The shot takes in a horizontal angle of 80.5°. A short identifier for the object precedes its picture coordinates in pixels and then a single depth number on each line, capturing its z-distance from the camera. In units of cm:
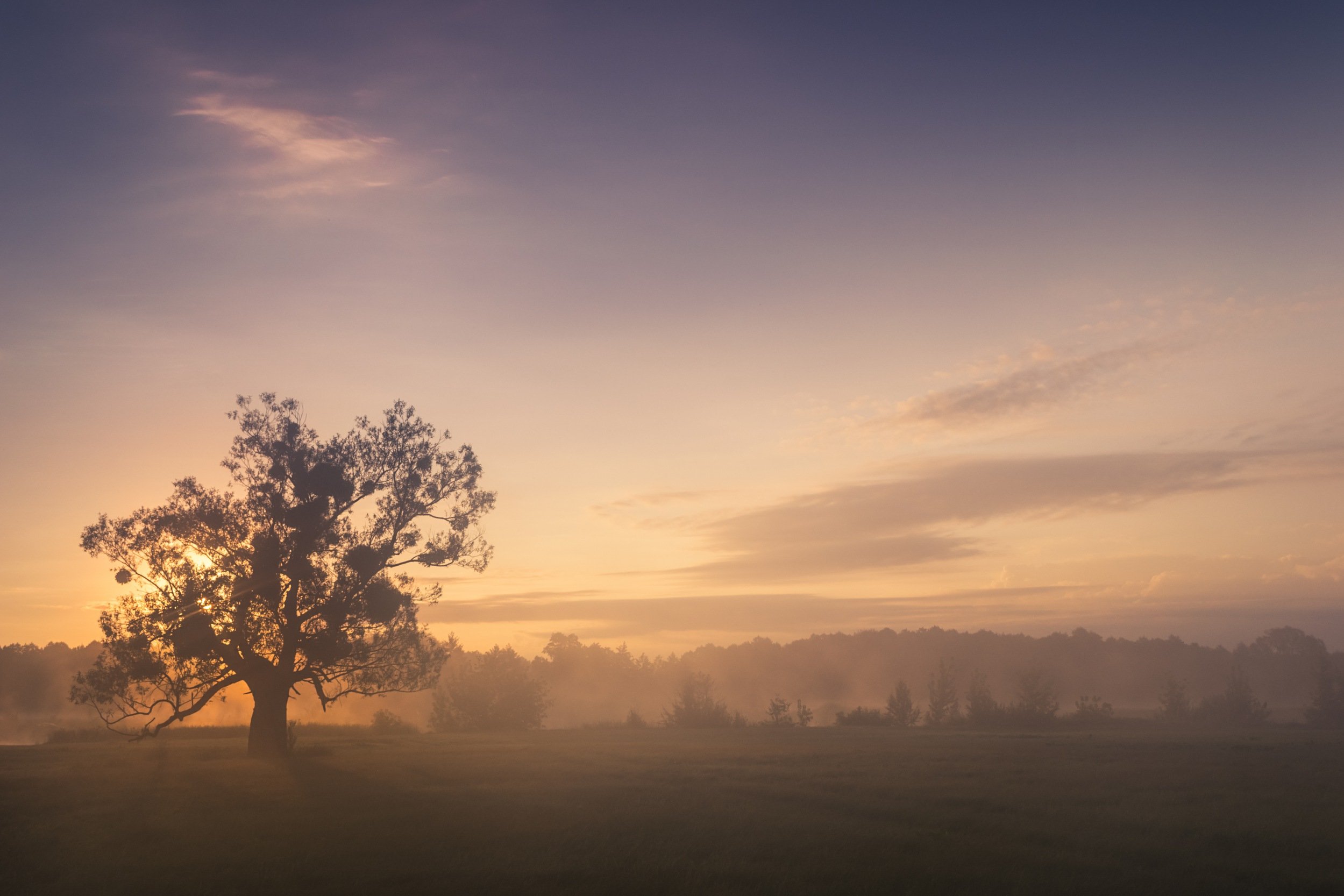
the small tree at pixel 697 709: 8431
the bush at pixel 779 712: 8256
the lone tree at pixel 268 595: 3466
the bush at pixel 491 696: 8944
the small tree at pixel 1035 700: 8056
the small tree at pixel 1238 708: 9350
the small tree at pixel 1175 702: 10669
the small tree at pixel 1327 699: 8956
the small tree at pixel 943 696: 9838
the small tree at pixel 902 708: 8688
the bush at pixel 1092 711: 8756
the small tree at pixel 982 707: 8188
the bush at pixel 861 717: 7875
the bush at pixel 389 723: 6731
